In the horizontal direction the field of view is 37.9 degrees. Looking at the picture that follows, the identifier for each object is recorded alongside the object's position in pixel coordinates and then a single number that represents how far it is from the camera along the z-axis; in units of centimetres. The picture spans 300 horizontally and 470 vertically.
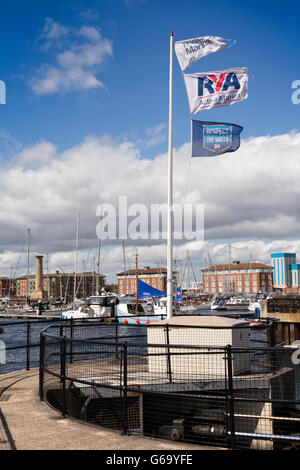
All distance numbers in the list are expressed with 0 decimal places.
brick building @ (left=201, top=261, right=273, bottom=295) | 19325
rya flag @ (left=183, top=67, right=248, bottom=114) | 1833
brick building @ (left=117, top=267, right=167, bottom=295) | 18782
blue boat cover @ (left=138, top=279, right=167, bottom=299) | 5209
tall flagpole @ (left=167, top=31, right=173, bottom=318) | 1681
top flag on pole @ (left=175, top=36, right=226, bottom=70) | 1909
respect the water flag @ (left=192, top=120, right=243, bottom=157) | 1816
